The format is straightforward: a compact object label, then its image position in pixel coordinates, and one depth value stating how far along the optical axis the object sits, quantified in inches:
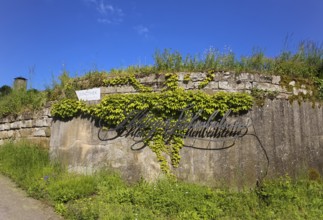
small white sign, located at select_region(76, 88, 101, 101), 297.7
